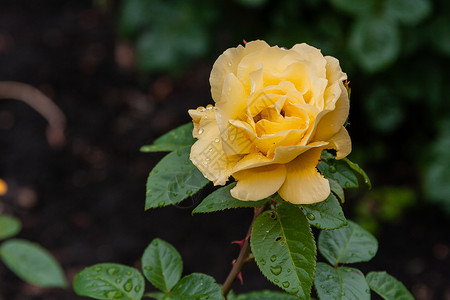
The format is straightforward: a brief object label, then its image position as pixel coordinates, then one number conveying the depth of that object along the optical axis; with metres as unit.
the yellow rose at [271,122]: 0.76
